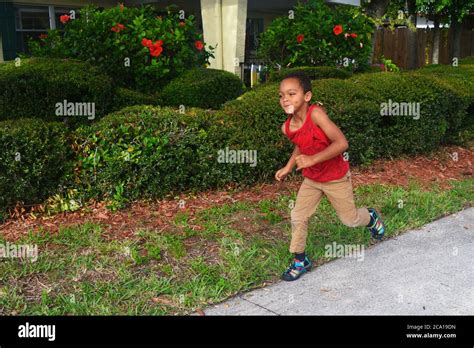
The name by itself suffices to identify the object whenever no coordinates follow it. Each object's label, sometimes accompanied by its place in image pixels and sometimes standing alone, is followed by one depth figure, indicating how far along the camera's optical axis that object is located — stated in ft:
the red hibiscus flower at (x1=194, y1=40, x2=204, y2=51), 25.34
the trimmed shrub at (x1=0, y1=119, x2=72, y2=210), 15.52
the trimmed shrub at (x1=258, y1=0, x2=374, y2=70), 27.71
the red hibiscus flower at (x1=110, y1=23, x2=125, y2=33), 22.66
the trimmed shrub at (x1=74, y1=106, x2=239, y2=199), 16.71
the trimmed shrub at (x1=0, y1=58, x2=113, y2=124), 18.26
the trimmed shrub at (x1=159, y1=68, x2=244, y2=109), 22.70
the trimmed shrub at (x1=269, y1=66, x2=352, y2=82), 25.45
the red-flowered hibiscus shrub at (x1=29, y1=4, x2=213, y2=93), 22.72
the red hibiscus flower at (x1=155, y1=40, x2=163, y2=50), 22.66
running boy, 12.09
